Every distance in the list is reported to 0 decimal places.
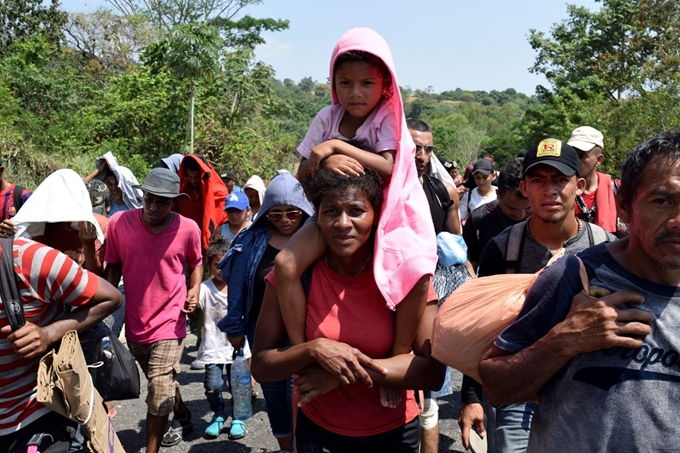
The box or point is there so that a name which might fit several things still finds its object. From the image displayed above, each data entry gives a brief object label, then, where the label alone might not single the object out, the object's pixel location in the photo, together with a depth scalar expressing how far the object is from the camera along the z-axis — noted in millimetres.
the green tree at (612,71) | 19844
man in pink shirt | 4418
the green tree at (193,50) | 14688
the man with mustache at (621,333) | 1567
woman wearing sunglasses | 3848
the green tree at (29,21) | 25097
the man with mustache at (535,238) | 2863
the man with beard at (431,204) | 3742
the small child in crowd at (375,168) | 2289
